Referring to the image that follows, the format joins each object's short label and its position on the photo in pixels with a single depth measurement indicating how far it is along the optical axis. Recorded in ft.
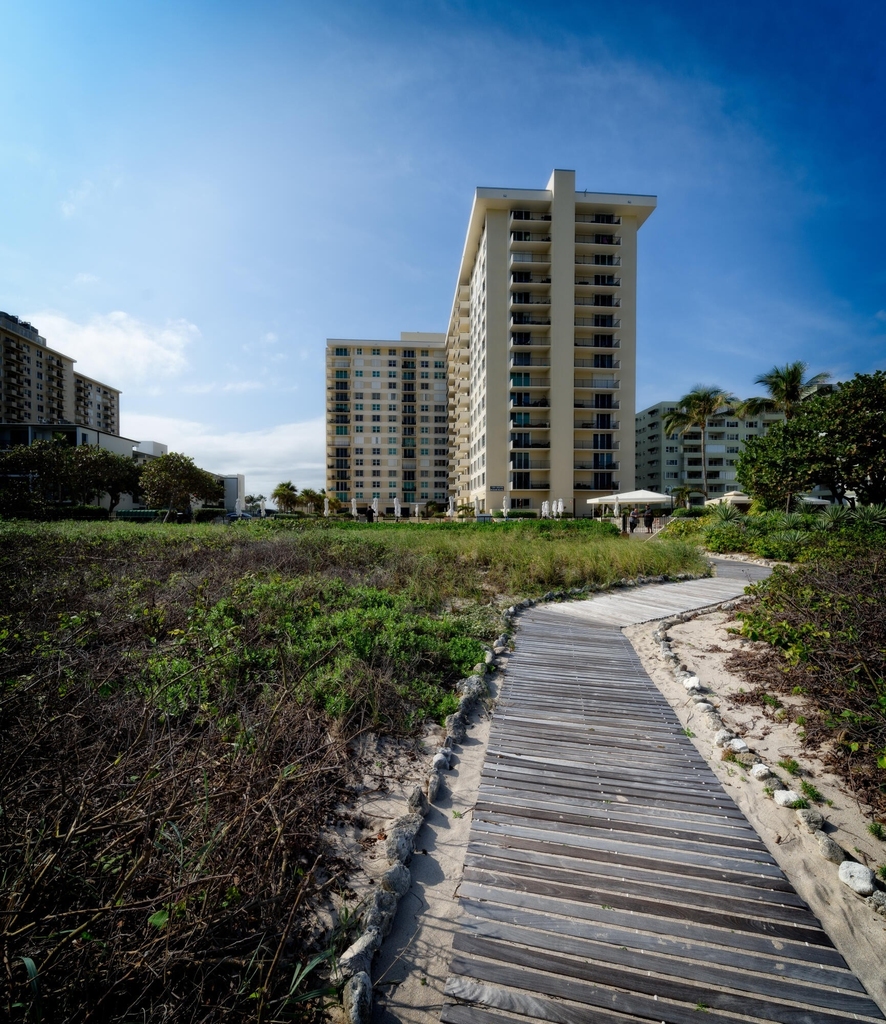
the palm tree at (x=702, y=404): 147.02
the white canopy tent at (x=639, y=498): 82.79
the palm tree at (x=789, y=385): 116.06
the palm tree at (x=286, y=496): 203.82
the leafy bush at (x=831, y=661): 12.75
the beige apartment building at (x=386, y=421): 225.35
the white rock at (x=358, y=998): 6.54
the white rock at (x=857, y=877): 8.98
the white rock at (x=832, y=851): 9.76
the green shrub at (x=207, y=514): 124.26
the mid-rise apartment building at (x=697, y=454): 241.55
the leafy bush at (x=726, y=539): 55.42
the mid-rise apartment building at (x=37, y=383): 217.56
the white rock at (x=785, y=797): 11.34
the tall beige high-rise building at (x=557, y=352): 140.26
